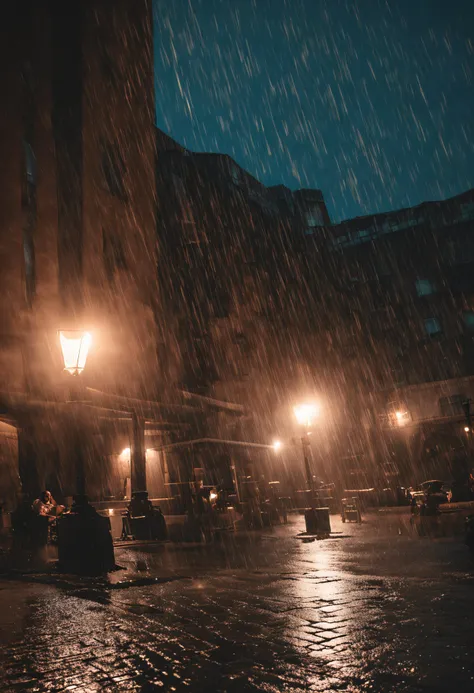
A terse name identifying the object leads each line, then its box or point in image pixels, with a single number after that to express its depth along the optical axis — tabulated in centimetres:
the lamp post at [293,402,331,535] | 1385
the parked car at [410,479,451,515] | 1791
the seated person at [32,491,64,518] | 1475
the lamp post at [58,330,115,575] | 809
